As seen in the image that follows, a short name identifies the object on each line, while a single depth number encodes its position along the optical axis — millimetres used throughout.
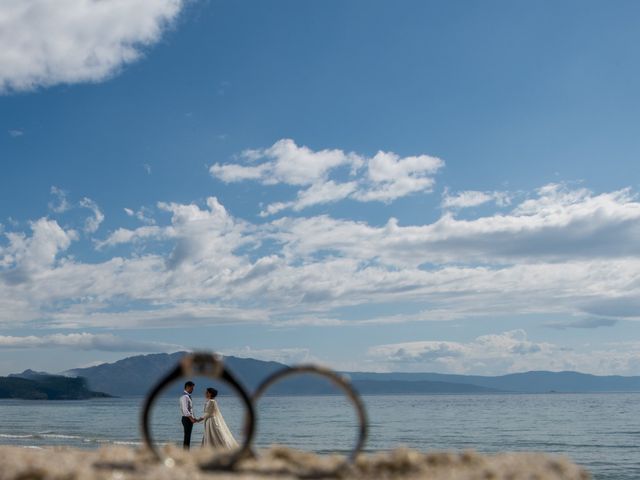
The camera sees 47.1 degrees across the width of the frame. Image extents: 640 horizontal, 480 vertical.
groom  19703
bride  19359
